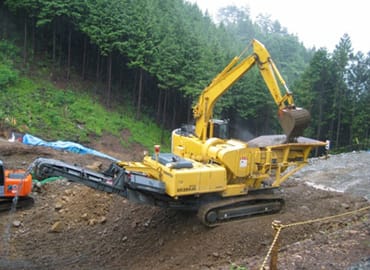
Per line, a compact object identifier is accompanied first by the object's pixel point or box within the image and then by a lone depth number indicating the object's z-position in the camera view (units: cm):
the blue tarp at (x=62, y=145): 2186
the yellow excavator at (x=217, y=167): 1003
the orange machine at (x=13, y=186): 1252
